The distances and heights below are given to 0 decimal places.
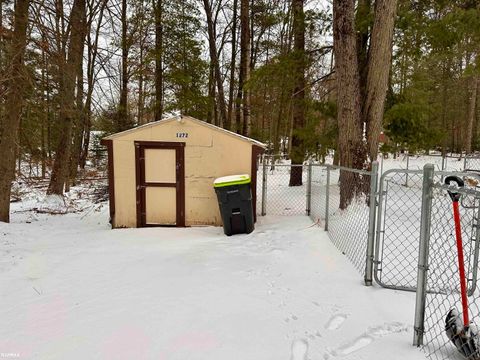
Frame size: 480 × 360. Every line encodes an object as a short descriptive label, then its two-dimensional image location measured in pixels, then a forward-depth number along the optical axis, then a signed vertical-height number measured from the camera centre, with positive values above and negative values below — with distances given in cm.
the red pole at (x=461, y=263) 212 -68
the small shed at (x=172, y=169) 667 -29
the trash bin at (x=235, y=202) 595 -83
